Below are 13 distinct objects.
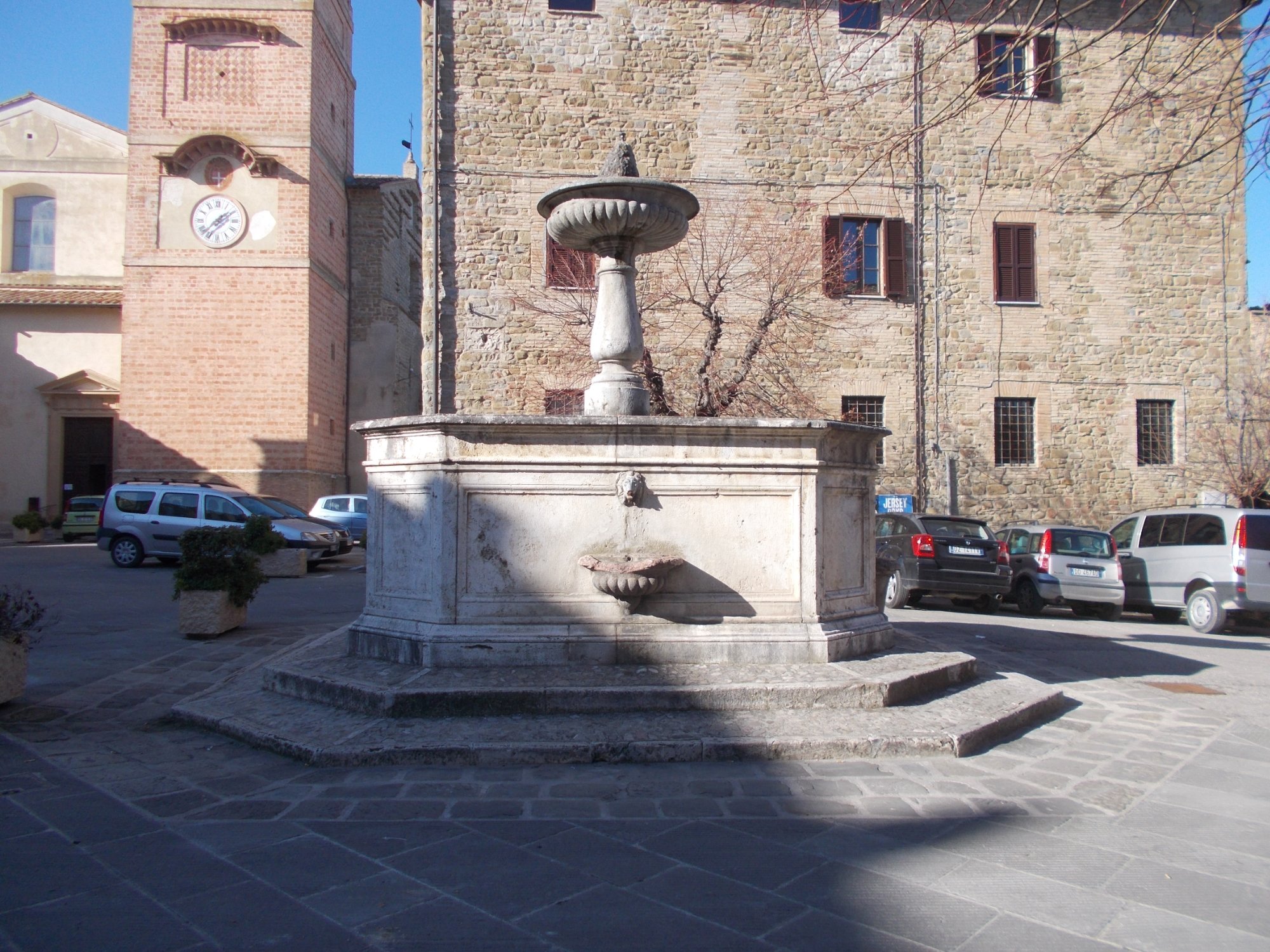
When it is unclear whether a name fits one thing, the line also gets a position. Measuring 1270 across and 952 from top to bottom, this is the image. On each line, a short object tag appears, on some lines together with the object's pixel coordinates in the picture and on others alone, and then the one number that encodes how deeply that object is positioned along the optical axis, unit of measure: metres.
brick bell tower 24.16
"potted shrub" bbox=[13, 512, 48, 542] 24.70
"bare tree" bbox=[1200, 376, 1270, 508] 19.53
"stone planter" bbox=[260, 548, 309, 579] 16.41
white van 11.48
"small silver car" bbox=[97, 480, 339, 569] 17.61
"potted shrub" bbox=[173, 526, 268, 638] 8.93
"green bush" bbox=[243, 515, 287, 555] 12.01
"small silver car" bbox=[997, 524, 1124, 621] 13.09
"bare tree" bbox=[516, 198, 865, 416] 18.06
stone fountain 5.27
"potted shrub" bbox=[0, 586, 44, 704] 5.77
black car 12.94
